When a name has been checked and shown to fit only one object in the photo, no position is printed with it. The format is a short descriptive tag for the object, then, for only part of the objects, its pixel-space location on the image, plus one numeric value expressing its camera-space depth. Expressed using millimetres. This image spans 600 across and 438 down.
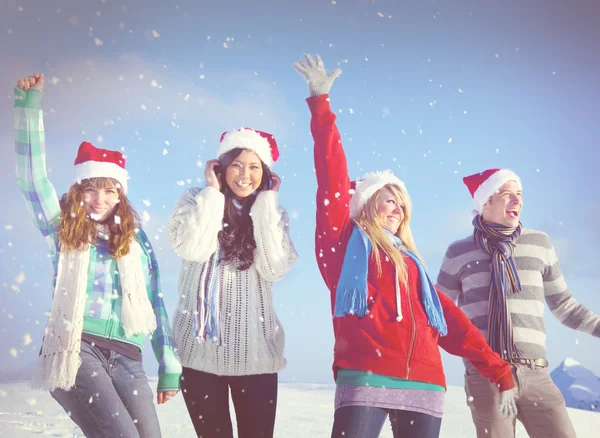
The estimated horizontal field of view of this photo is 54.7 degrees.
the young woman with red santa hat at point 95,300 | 2145
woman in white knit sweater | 2326
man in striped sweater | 2639
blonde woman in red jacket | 2076
